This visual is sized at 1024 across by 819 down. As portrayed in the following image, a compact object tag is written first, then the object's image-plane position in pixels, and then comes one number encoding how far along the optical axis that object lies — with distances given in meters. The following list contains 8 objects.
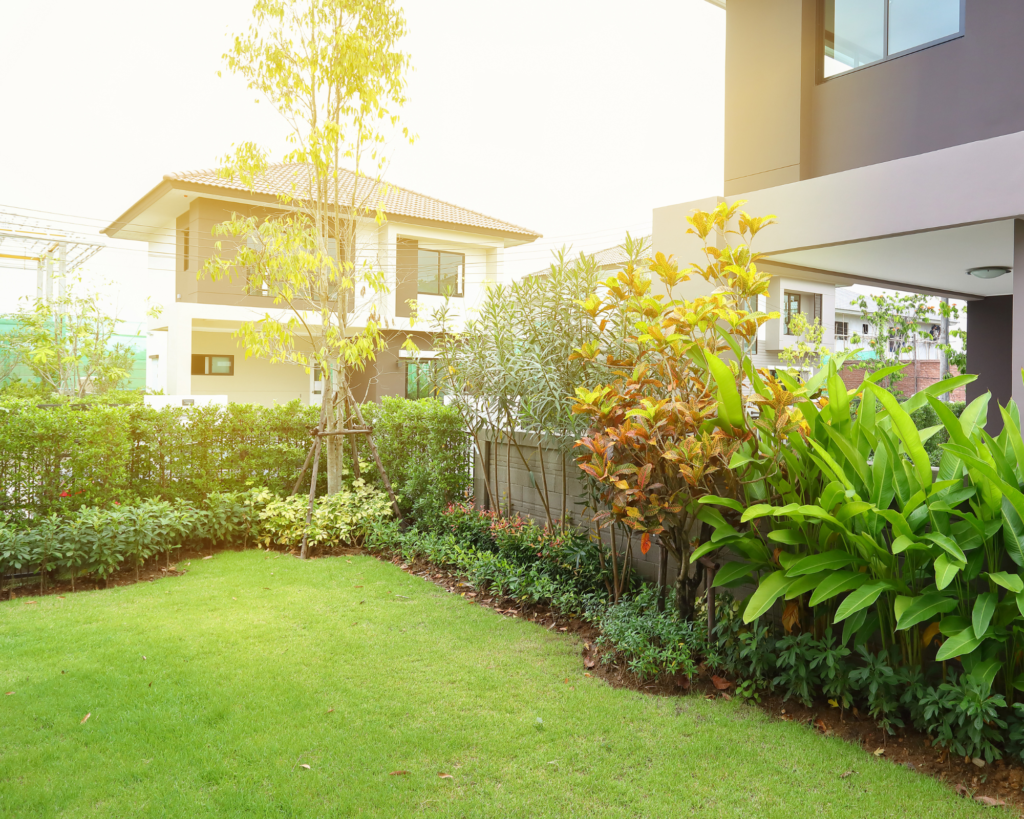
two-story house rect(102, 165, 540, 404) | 18.06
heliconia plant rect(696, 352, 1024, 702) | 3.06
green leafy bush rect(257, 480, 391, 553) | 7.19
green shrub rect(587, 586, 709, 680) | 4.01
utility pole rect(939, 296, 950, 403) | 12.66
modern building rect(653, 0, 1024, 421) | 5.04
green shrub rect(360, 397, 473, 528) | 7.12
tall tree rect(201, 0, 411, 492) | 7.61
